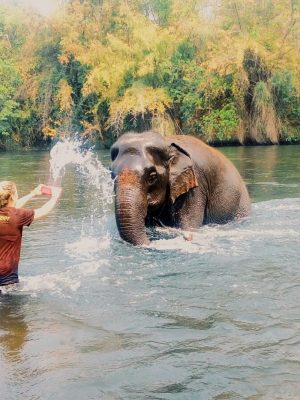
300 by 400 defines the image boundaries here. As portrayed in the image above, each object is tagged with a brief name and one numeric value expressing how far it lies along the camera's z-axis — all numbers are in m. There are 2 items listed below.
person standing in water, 5.38
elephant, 7.26
